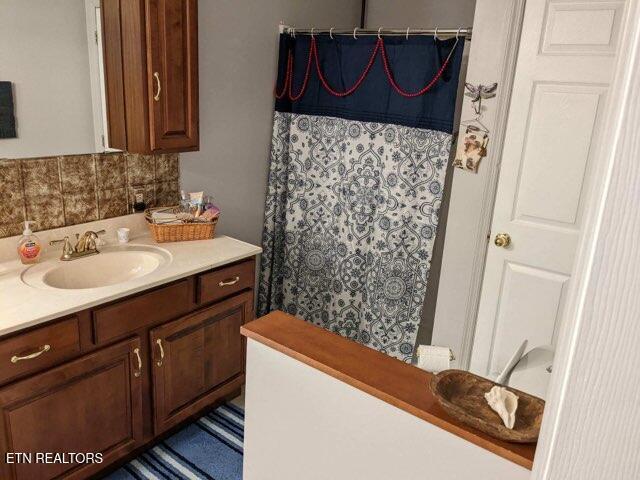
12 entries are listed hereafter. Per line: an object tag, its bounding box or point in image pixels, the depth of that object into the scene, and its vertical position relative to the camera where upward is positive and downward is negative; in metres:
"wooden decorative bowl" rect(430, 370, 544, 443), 0.83 -0.46
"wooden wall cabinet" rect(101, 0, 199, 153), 2.01 +0.17
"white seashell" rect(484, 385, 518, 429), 0.85 -0.44
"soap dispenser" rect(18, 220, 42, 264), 1.97 -0.52
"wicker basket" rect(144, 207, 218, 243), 2.32 -0.50
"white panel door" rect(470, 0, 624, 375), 2.07 -0.10
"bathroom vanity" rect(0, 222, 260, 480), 1.64 -0.86
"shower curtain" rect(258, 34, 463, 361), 2.47 -0.27
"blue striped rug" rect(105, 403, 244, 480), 2.09 -1.39
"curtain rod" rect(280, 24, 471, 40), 2.29 +0.46
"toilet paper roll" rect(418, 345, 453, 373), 1.12 -0.48
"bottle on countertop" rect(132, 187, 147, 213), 2.40 -0.39
